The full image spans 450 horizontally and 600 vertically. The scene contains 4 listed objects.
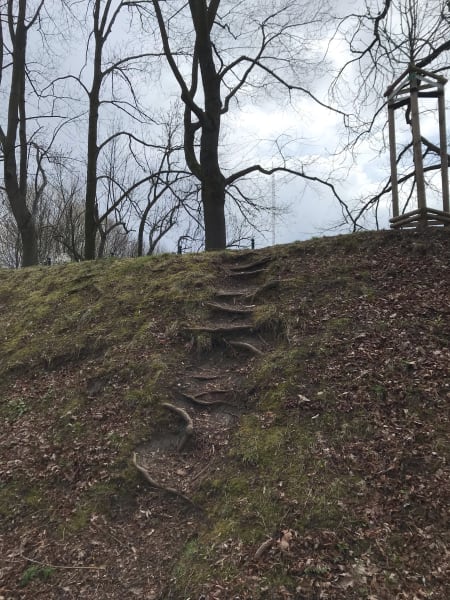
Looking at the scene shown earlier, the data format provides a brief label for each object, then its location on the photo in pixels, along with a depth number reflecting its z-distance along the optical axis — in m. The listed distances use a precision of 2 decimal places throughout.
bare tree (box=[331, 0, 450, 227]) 8.25
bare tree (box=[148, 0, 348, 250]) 10.77
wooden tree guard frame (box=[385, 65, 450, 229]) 6.31
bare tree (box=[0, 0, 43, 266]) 13.91
